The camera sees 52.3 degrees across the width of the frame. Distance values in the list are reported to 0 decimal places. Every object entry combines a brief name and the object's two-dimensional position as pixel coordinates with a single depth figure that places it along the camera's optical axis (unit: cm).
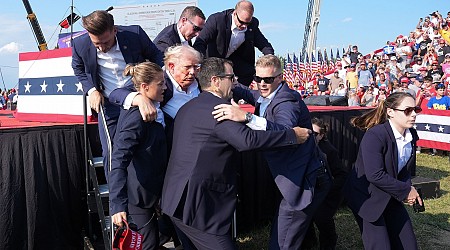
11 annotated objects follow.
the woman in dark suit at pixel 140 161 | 281
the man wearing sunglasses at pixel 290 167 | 318
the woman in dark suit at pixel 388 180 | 336
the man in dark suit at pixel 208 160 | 270
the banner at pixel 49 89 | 481
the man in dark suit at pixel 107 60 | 355
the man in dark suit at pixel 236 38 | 480
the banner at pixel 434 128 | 1030
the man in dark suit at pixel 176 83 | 324
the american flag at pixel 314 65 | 2362
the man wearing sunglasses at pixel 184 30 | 434
